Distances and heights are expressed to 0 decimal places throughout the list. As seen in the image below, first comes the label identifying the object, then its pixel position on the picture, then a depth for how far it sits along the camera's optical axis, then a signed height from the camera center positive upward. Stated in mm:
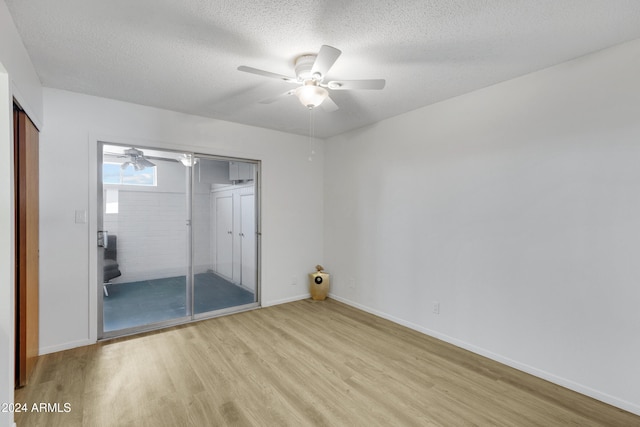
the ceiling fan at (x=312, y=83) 2145 +966
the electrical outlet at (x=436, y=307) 3164 -1021
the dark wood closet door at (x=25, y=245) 2219 -251
